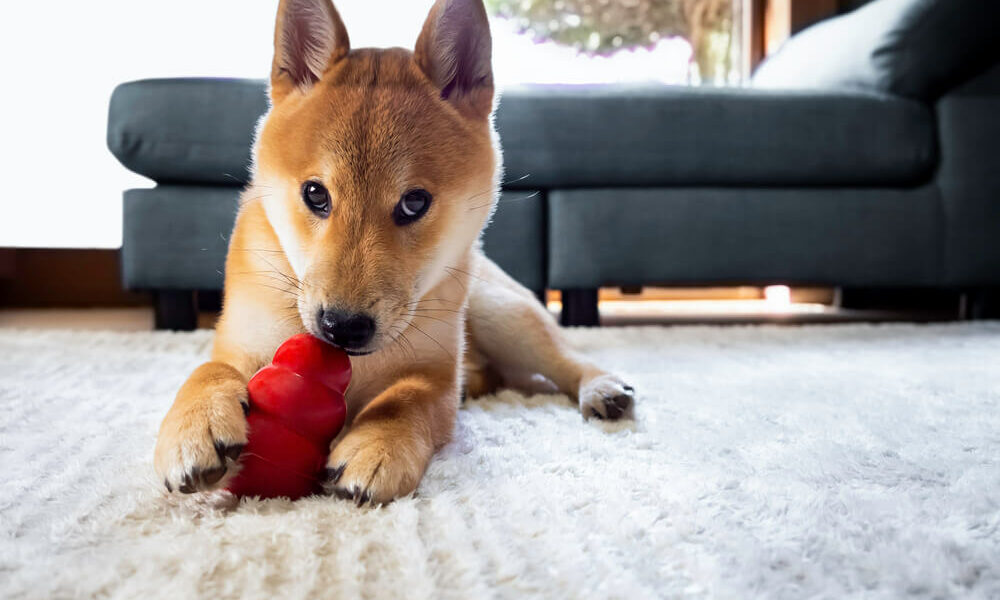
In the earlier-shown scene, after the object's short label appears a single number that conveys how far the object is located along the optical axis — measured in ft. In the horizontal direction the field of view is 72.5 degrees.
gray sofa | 7.39
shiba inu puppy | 2.52
